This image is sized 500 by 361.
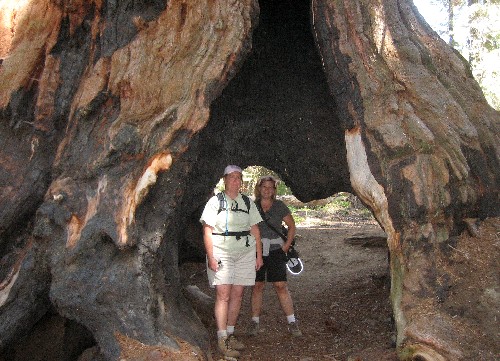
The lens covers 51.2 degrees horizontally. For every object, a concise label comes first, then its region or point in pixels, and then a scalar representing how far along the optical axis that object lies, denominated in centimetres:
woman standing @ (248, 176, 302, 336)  605
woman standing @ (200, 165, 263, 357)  528
